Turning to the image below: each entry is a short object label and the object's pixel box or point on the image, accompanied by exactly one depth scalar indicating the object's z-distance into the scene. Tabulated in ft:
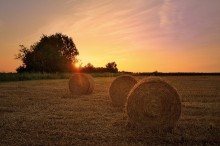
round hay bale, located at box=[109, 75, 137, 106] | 22.11
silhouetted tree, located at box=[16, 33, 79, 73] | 85.79
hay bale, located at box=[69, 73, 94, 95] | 30.82
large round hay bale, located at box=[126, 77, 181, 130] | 13.85
